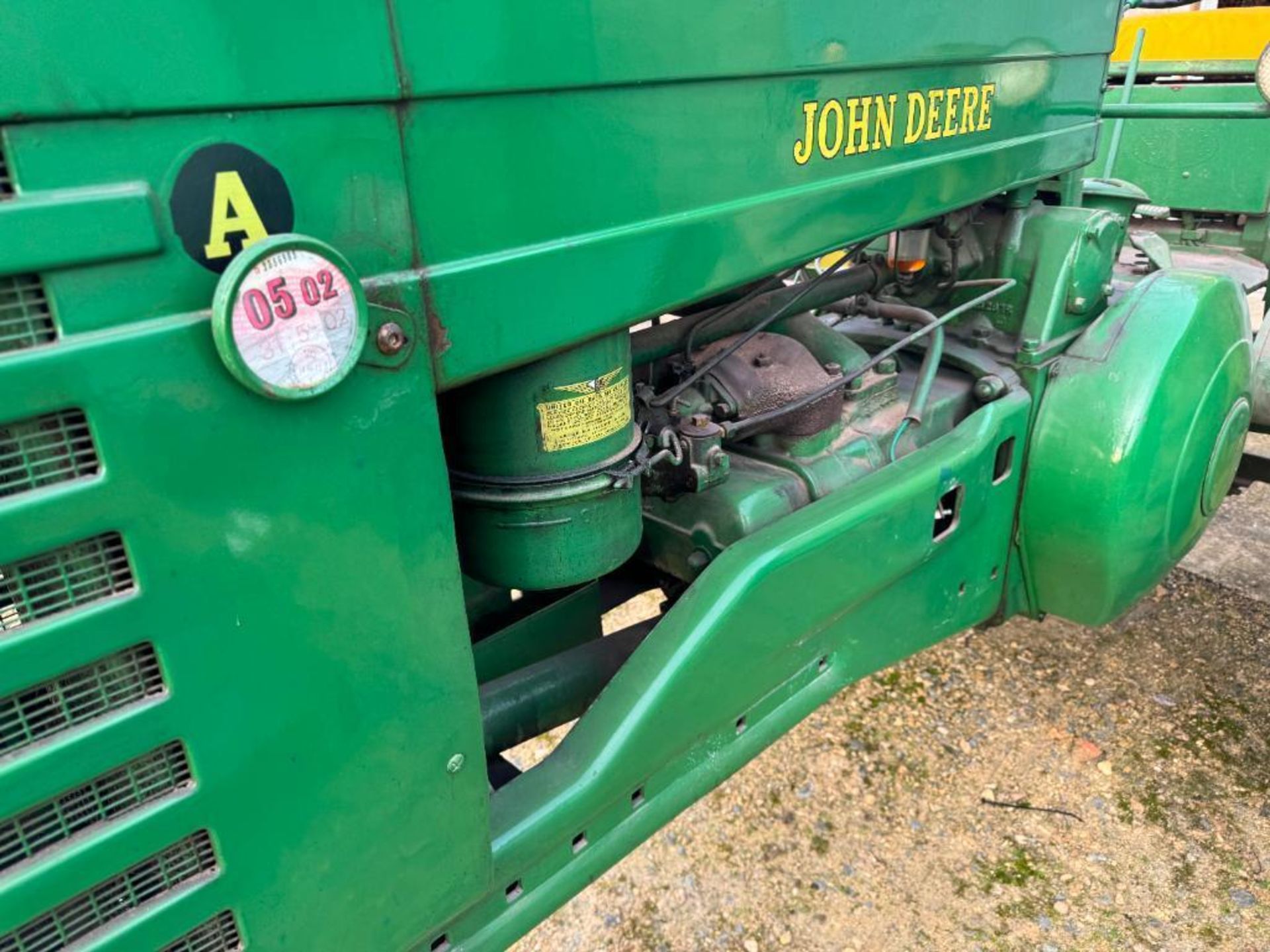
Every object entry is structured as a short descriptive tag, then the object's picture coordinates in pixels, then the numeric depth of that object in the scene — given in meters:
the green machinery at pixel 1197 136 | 3.14
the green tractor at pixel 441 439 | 0.78
